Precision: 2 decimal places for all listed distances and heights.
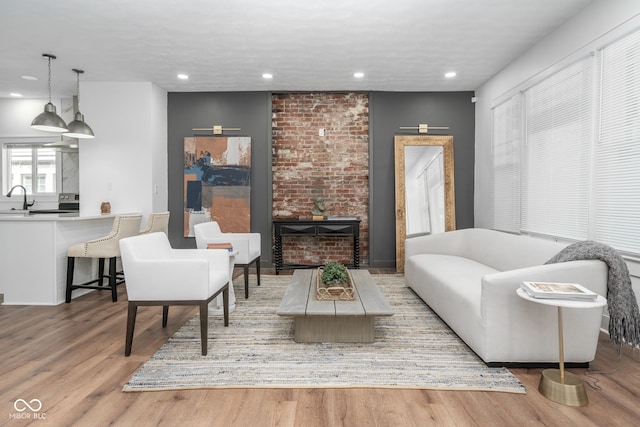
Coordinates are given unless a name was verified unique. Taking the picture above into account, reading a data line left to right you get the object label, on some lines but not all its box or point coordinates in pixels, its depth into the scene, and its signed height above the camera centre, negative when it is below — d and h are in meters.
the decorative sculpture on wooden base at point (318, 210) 5.34 -0.04
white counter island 3.66 -0.54
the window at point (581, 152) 2.71 +0.53
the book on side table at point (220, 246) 3.56 -0.39
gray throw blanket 2.11 -0.54
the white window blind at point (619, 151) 2.65 +0.46
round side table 1.84 -0.95
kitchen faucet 6.00 +0.08
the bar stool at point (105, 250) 3.81 -0.46
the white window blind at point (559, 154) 3.18 +0.54
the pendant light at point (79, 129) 4.45 +0.97
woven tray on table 2.77 -0.66
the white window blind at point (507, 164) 4.32 +0.57
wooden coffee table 2.49 -0.74
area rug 2.10 -1.01
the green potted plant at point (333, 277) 2.91 -0.56
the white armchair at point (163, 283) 2.41 -0.51
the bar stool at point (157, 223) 4.33 -0.20
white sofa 2.20 -0.70
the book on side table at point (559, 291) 1.86 -0.43
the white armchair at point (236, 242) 3.90 -0.38
